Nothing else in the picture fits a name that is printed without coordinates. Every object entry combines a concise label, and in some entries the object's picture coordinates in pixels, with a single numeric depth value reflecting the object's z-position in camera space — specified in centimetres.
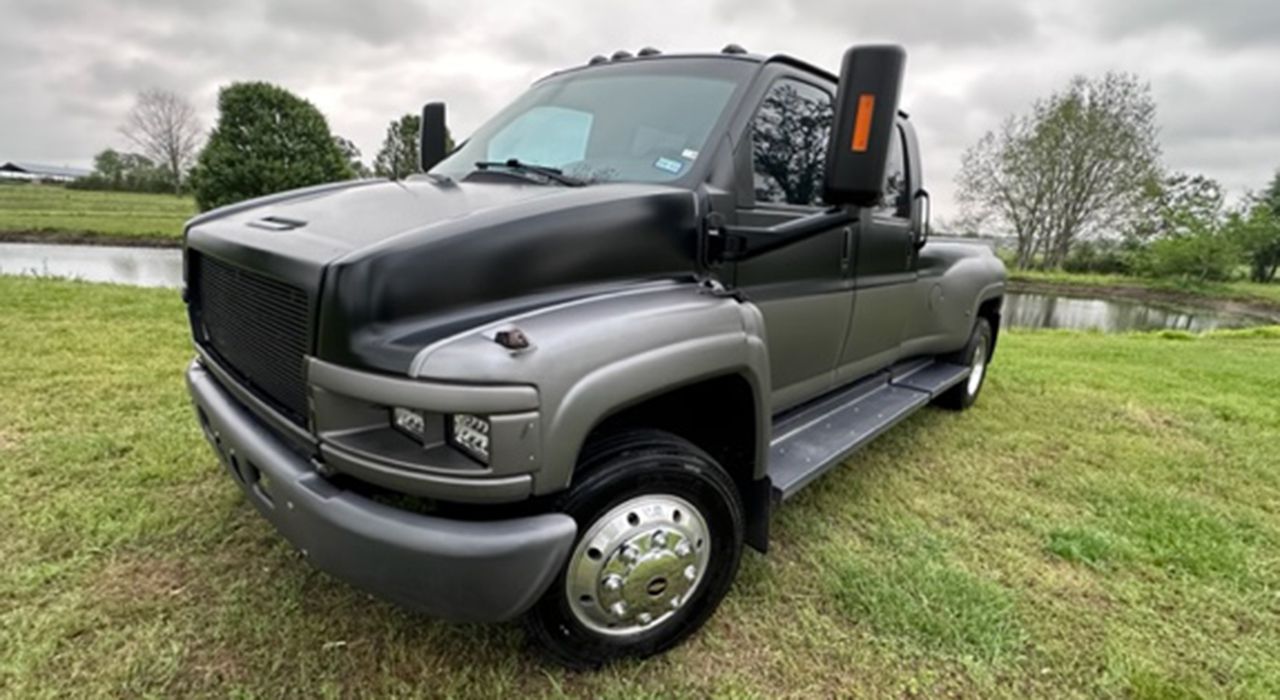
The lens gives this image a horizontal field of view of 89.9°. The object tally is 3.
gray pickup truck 163
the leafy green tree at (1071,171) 3438
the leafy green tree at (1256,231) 3641
